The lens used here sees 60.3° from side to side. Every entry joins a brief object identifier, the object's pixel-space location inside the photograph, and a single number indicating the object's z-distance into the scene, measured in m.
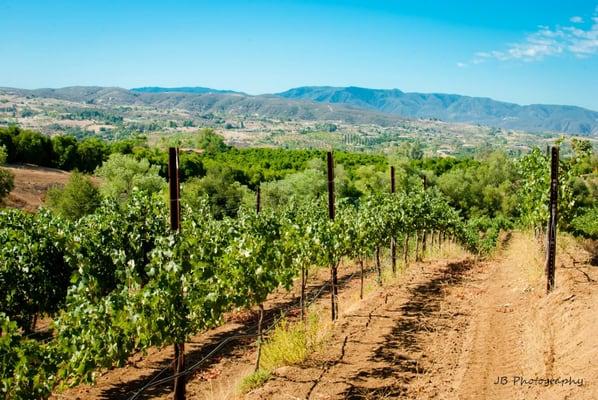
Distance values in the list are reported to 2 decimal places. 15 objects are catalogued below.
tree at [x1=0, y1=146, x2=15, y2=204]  32.88
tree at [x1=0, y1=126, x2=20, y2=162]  53.44
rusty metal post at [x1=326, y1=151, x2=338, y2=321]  13.68
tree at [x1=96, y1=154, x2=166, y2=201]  37.94
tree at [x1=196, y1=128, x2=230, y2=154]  103.38
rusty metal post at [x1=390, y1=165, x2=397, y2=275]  22.09
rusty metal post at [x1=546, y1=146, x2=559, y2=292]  15.05
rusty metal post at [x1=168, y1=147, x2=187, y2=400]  8.05
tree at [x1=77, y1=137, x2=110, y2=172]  58.75
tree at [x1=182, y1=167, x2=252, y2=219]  45.28
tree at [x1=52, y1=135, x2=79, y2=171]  56.43
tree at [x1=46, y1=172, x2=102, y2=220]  32.75
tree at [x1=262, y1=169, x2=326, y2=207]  48.34
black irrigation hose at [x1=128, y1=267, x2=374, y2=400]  7.85
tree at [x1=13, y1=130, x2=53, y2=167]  54.47
